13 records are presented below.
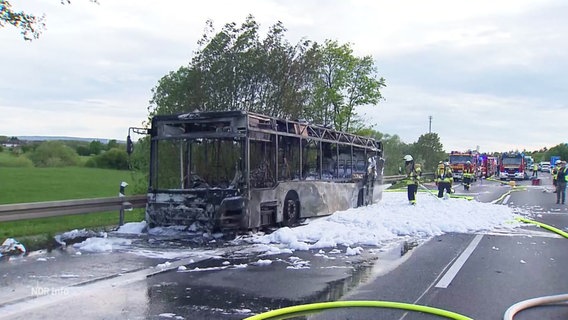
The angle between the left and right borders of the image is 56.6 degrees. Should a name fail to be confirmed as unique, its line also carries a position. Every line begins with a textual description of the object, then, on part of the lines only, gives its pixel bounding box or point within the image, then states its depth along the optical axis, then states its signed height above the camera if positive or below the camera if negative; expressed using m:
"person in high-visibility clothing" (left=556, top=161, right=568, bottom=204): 21.80 -0.69
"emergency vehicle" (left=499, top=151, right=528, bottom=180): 48.41 +0.12
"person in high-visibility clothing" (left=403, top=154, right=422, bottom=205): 17.39 -0.37
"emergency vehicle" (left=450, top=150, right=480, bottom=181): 44.16 +0.44
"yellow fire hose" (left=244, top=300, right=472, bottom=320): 5.32 -1.51
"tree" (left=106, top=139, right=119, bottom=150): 52.17 +2.06
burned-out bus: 10.95 -0.12
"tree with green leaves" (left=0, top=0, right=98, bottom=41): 11.38 +3.25
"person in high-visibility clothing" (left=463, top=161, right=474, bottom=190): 31.01 -0.85
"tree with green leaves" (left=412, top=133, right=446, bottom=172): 67.44 +2.09
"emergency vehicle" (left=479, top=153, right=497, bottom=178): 54.31 +0.14
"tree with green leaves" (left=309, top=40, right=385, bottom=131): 30.53 +4.99
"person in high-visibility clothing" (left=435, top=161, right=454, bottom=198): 20.42 -0.46
